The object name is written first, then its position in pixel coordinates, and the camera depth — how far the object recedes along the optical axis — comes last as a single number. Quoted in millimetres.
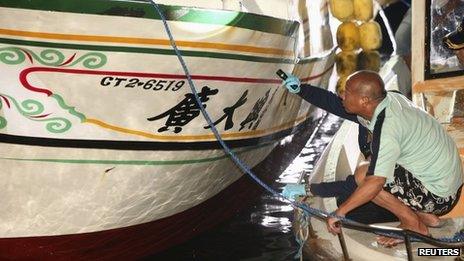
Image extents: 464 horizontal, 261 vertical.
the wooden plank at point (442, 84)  6064
